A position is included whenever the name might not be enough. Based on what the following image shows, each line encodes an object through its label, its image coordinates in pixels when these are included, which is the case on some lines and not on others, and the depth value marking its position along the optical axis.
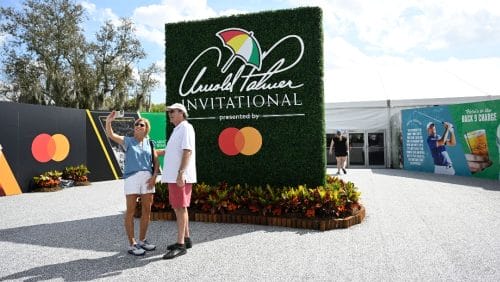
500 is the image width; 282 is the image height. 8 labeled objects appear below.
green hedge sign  6.35
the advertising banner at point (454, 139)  11.20
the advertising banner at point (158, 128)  14.13
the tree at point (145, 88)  28.34
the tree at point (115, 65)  26.98
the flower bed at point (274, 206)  5.47
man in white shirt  4.03
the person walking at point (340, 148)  13.49
